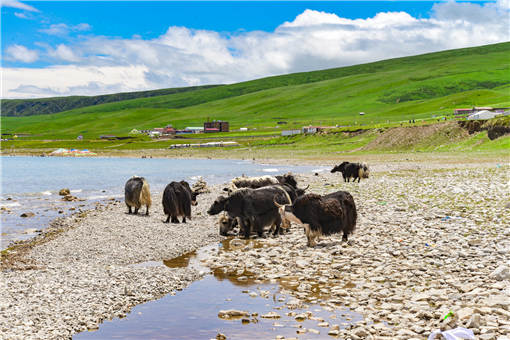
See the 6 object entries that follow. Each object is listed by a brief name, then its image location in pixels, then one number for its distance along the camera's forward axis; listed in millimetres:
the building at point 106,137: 184038
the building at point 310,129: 127538
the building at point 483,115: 94062
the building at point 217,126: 186125
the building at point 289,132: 142725
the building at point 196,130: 196062
